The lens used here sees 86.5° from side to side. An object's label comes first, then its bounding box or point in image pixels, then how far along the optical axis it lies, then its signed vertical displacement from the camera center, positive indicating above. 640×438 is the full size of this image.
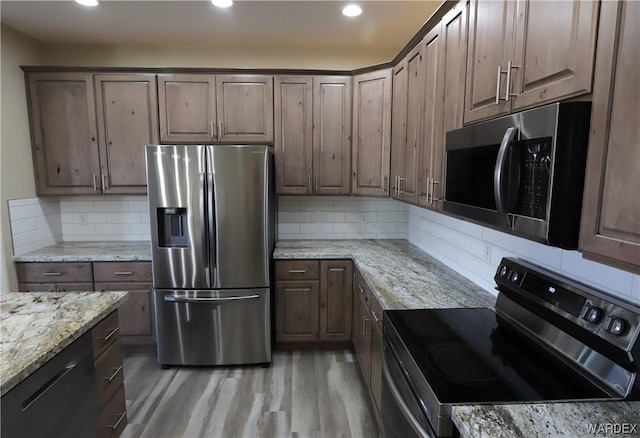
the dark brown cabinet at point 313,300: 2.90 -1.06
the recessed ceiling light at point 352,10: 2.41 +1.19
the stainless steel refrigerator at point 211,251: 2.58 -0.59
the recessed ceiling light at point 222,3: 2.29 +1.17
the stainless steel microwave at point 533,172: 0.90 +0.02
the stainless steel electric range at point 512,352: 1.00 -0.65
